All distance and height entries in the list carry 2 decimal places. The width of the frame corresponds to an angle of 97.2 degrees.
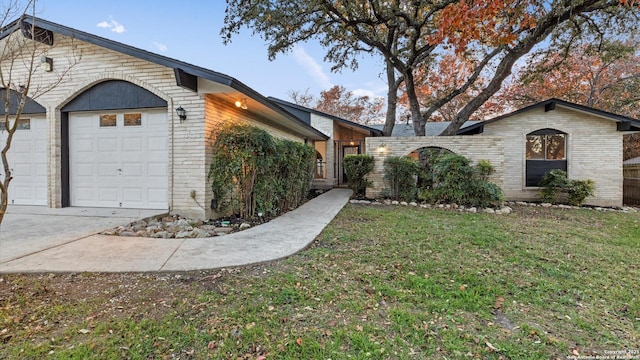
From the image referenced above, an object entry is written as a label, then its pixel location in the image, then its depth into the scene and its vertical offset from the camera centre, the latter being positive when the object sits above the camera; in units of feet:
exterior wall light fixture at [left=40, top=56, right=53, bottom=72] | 20.94 +8.46
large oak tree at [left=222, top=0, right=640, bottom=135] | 24.23 +17.97
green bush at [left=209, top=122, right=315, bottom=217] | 19.38 +0.41
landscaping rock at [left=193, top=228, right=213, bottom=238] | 15.93 -3.34
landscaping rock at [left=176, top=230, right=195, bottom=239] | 15.49 -3.30
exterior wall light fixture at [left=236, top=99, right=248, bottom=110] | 21.19 +5.48
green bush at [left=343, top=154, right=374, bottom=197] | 33.24 +0.54
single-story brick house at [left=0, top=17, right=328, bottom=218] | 19.61 +3.75
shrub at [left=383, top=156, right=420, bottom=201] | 30.68 -0.19
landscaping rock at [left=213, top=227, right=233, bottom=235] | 16.95 -3.38
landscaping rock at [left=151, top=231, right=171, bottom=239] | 15.43 -3.29
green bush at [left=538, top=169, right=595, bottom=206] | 31.73 -1.64
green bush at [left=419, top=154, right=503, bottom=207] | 28.19 -1.00
